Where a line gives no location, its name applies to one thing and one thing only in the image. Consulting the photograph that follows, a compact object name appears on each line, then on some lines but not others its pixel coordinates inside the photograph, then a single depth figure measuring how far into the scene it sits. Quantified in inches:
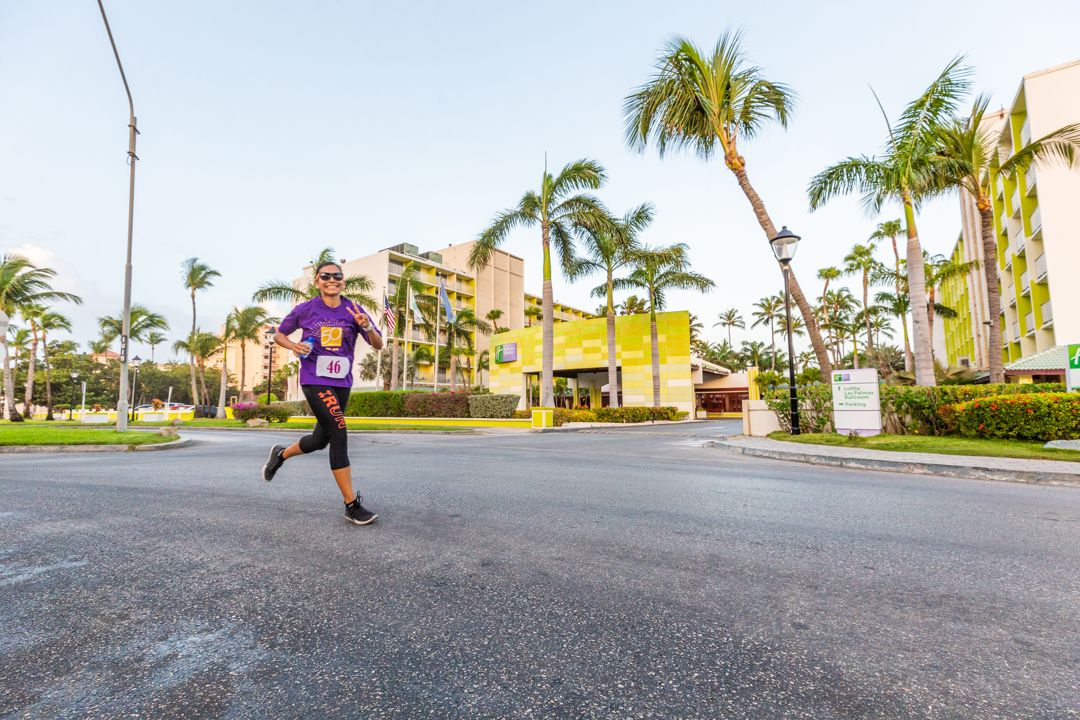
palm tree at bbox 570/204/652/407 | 999.6
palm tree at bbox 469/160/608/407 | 938.7
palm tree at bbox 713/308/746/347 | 3516.2
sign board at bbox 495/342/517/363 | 1525.7
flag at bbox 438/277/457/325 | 1305.4
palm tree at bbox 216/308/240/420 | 1684.3
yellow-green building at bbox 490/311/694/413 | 1307.8
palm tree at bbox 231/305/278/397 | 1672.0
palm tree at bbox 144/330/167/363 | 1812.5
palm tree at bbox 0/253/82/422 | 1089.4
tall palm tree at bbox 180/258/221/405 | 1540.4
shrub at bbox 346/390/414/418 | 1267.2
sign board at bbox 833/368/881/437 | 452.4
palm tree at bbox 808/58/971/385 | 520.4
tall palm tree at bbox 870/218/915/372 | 1440.7
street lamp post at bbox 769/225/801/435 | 504.7
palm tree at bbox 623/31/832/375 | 571.2
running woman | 146.3
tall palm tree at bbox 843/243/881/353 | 1581.0
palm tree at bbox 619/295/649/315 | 1674.5
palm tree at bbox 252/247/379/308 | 1359.5
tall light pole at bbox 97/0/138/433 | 635.5
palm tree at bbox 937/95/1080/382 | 566.6
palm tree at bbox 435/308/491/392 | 1749.5
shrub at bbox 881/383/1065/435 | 463.8
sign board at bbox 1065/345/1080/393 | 392.2
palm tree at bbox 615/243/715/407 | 1178.6
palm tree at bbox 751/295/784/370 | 2704.2
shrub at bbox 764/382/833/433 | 523.2
